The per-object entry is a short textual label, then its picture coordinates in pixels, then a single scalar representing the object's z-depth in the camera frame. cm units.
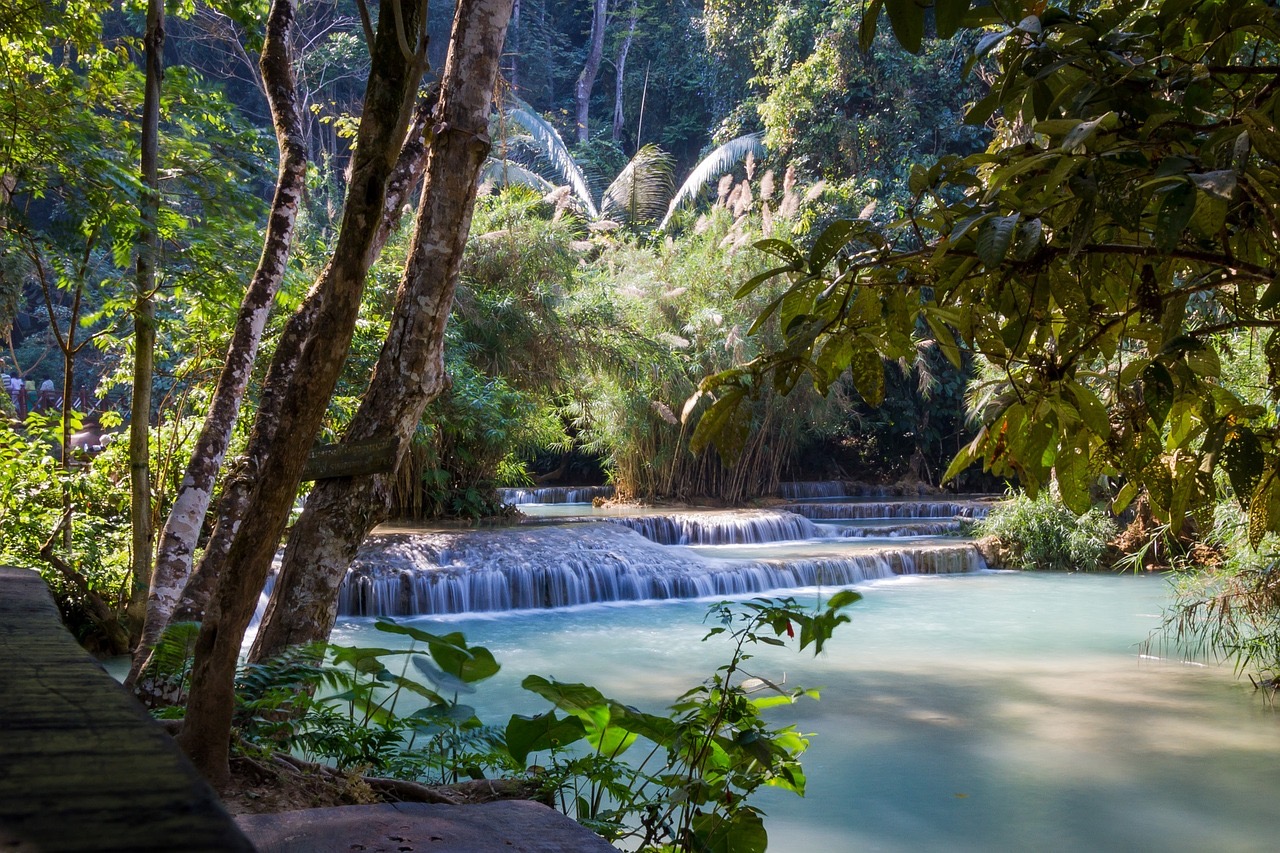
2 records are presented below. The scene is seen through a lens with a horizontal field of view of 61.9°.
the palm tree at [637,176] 2256
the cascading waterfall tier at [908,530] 1477
